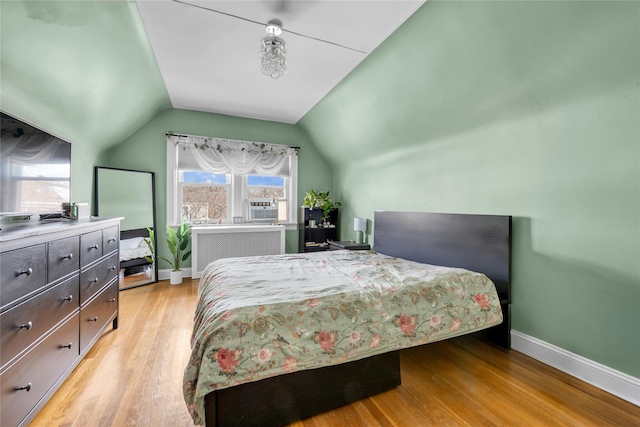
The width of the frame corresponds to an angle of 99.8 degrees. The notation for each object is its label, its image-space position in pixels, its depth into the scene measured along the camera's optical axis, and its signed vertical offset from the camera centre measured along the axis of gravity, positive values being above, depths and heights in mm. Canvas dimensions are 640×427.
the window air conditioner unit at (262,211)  4754 -2
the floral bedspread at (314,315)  1265 -602
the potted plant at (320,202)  4715 +163
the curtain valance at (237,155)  4297 +944
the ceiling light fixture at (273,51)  2166 +1300
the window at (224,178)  4266 +566
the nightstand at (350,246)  3899 -505
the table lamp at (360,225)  4145 -206
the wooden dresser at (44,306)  1158 -527
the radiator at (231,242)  4113 -502
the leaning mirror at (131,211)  3561 -19
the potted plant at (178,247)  3936 -545
